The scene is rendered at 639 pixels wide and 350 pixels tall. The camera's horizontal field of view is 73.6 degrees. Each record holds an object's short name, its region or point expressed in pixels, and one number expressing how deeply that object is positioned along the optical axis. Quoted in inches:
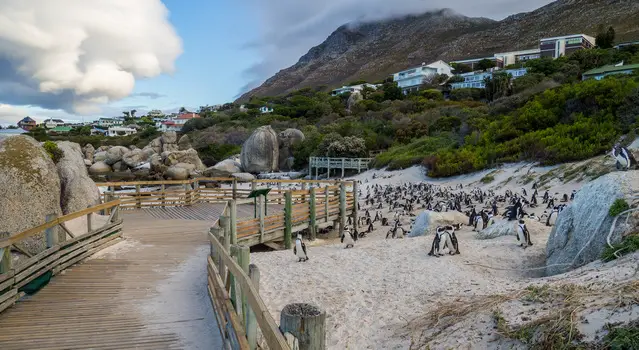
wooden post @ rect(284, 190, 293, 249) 511.2
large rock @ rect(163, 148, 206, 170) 1648.6
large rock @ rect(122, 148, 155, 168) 1908.2
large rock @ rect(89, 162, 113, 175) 1867.5
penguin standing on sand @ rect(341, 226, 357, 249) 477.2
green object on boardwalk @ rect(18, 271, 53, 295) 242.2
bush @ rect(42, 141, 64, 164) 446.7
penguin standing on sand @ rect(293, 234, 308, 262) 407.8
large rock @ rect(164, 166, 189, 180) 1477.6
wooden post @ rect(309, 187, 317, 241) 568.9
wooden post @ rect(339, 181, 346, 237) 650.2
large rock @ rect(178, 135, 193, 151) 2065.9
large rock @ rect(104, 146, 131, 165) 1947.6
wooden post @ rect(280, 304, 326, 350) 97.7
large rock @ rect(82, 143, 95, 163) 2239.2
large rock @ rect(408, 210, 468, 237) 539.8
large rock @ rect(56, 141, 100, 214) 394.0
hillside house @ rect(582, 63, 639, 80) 1568.7
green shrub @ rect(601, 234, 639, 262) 230.8
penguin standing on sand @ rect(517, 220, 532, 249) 397.7
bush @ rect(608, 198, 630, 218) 252.7
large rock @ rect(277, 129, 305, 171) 1785.7
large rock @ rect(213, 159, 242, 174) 1649.9
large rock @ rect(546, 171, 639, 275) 262.8
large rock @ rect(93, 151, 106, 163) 2014.0
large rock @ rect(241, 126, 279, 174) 1658.5
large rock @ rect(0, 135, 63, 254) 310.2
